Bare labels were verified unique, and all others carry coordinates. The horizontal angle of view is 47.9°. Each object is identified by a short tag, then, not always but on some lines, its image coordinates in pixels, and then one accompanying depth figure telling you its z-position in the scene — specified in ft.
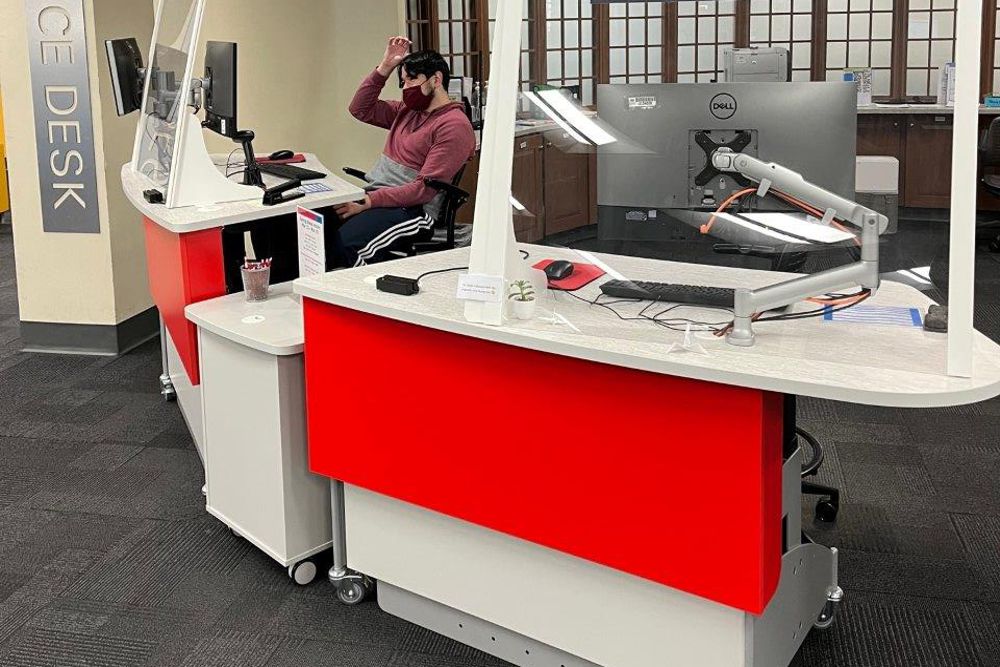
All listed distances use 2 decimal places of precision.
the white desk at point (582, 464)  6.54
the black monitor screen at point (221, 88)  12.95
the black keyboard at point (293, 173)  13.91
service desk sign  16.05
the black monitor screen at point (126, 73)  14.56
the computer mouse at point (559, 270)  7.54
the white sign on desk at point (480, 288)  7.30
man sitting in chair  14.46
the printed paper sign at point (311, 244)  9.68
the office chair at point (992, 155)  23.29
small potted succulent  7.38
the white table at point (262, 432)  9.10
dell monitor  6.98
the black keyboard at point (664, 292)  7.36
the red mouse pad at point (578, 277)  7.52
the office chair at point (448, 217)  14.84
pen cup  10.43
